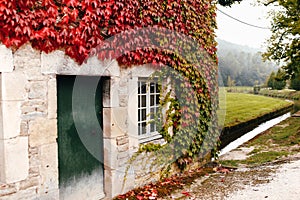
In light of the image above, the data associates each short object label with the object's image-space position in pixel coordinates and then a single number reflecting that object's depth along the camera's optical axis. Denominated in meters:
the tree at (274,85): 42.19
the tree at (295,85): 33.07
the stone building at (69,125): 3.47
